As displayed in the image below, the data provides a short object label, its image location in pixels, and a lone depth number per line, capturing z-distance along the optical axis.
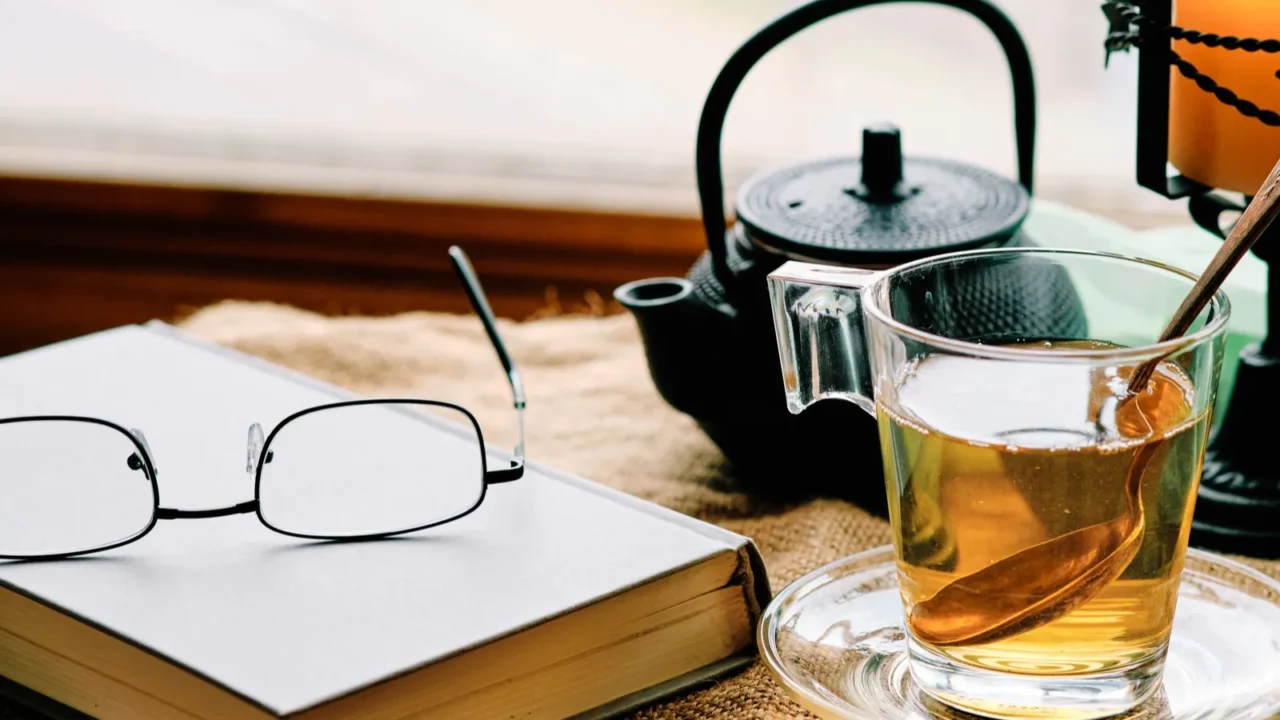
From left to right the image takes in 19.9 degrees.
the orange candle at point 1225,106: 0.79
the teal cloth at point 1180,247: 0.88
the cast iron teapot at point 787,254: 0.84
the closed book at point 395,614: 0.74
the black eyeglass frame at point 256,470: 0.78
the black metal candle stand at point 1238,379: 0.81
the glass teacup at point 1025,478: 0.72
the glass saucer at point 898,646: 0.74
